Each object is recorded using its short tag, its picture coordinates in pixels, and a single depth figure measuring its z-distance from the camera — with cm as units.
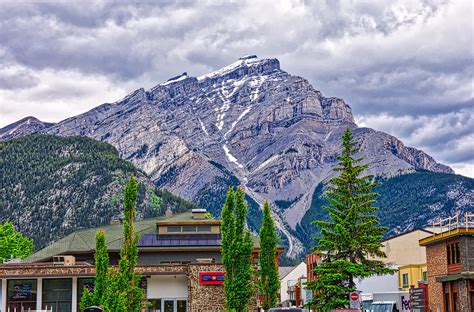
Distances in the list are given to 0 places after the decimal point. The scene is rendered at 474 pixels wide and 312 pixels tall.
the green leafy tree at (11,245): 10062
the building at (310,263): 10317
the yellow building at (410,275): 6994
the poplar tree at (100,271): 5316
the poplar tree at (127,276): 4553
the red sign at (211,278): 6319
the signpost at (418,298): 5791
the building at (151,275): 6334
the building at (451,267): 5200
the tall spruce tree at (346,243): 4991
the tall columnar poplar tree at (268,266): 5601
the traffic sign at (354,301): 4044
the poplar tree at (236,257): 5300
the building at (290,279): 12902
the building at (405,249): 8121
